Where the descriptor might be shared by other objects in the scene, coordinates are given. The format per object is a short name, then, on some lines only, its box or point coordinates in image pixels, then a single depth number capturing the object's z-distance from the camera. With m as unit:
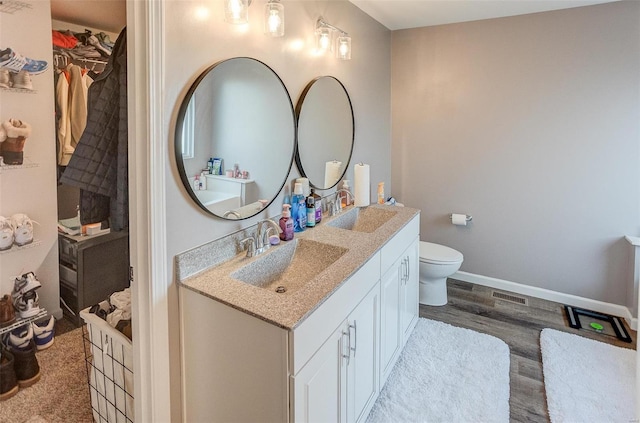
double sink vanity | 1.21
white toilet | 2.83
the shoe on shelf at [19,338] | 2.07
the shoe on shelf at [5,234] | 2.19
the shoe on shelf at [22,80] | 2.22
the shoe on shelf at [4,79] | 2.14
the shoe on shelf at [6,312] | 2.12
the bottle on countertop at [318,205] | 2.21
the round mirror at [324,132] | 2.16
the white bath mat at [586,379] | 1.86
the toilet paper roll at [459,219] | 3.29
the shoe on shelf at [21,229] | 2.27
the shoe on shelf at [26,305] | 2.24
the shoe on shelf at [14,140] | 2.14
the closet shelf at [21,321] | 2.10
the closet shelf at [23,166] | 2.21
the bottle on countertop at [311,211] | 2.14
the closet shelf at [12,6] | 2.19
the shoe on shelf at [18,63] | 2.11
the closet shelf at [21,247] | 2.26
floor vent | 3.06
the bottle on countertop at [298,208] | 2.06
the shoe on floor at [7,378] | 1.94
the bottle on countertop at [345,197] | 2.65
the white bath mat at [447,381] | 1.87
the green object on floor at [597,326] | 2.65
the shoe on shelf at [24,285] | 2.28
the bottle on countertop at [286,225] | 1.89
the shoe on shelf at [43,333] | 2.35
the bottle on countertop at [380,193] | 2.96
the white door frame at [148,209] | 1.25
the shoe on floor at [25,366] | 2.04
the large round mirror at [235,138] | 1.44
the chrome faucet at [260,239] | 1.68
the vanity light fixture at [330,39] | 2.17
